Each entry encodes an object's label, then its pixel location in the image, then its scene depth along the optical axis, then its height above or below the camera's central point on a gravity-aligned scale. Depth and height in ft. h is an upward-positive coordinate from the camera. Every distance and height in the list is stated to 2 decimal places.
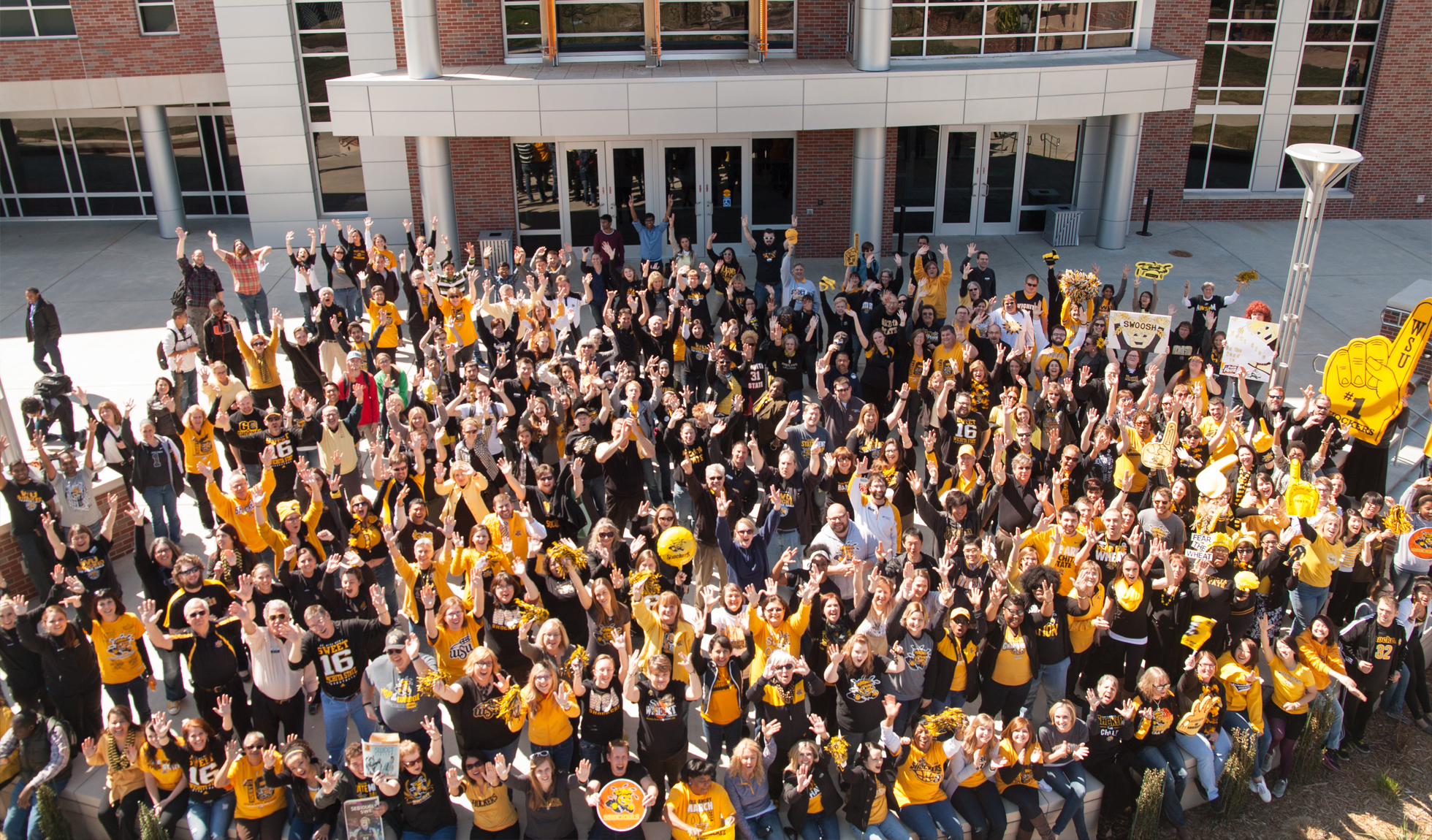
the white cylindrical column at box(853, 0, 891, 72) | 50.16 -2.06
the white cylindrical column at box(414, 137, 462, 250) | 50.83 -8.94
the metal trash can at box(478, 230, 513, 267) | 53.57 -12.50
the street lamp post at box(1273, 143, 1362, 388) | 29.78 -6.62
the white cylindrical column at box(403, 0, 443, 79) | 48.70 -2.12
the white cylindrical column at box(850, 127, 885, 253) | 51.98 -9.46
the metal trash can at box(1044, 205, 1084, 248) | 57.52 -12.58
